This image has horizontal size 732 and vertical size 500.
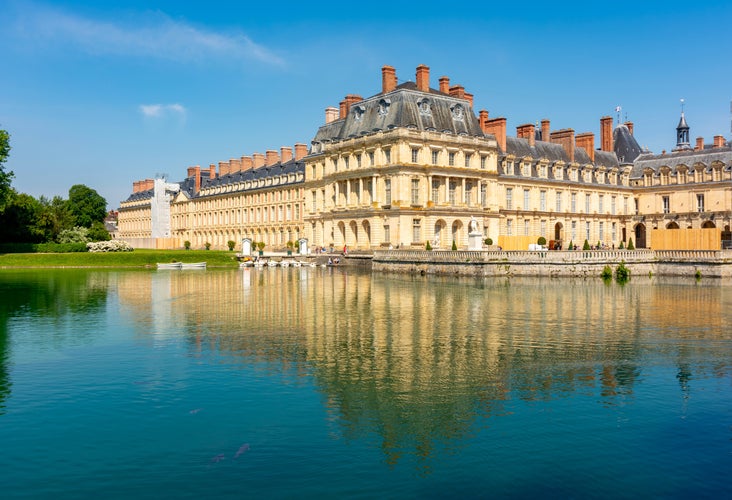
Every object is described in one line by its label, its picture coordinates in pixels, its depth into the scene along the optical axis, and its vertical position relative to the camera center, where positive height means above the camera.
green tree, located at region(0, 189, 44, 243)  69.19 +3.76
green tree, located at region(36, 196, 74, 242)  72.62 +3.94
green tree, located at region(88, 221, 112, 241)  78.38 +2.46
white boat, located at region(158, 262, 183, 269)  63.12 -1.26
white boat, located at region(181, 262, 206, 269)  62.97 -1.33
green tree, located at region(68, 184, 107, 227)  93.69 +7.33
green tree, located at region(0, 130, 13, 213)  61.59 +7.90
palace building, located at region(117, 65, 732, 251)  62.97 +7.06
